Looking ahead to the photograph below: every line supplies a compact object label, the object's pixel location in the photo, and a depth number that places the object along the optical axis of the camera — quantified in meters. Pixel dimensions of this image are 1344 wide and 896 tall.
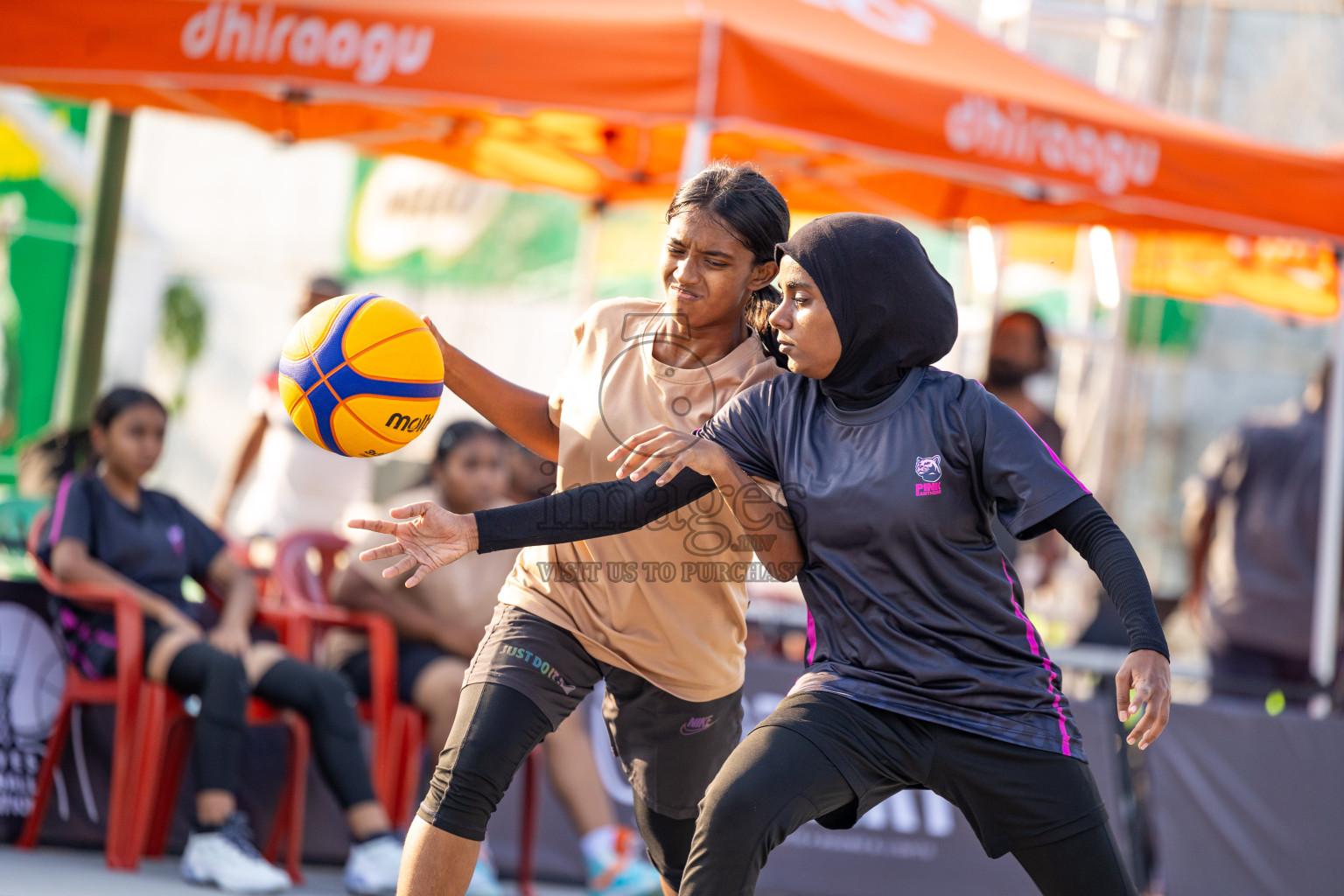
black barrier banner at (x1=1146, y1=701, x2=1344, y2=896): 11.27
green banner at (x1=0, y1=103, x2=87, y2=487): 17.41
